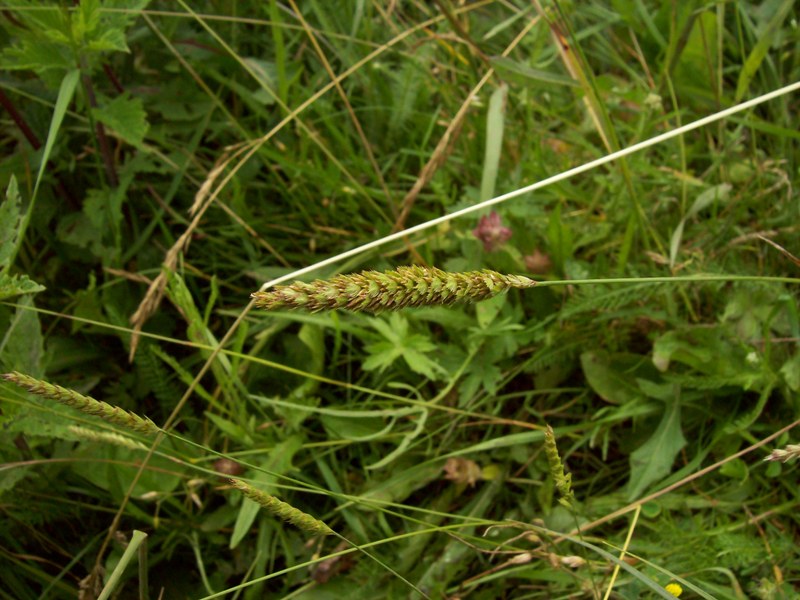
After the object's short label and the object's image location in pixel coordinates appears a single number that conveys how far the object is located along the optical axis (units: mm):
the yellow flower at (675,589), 434
